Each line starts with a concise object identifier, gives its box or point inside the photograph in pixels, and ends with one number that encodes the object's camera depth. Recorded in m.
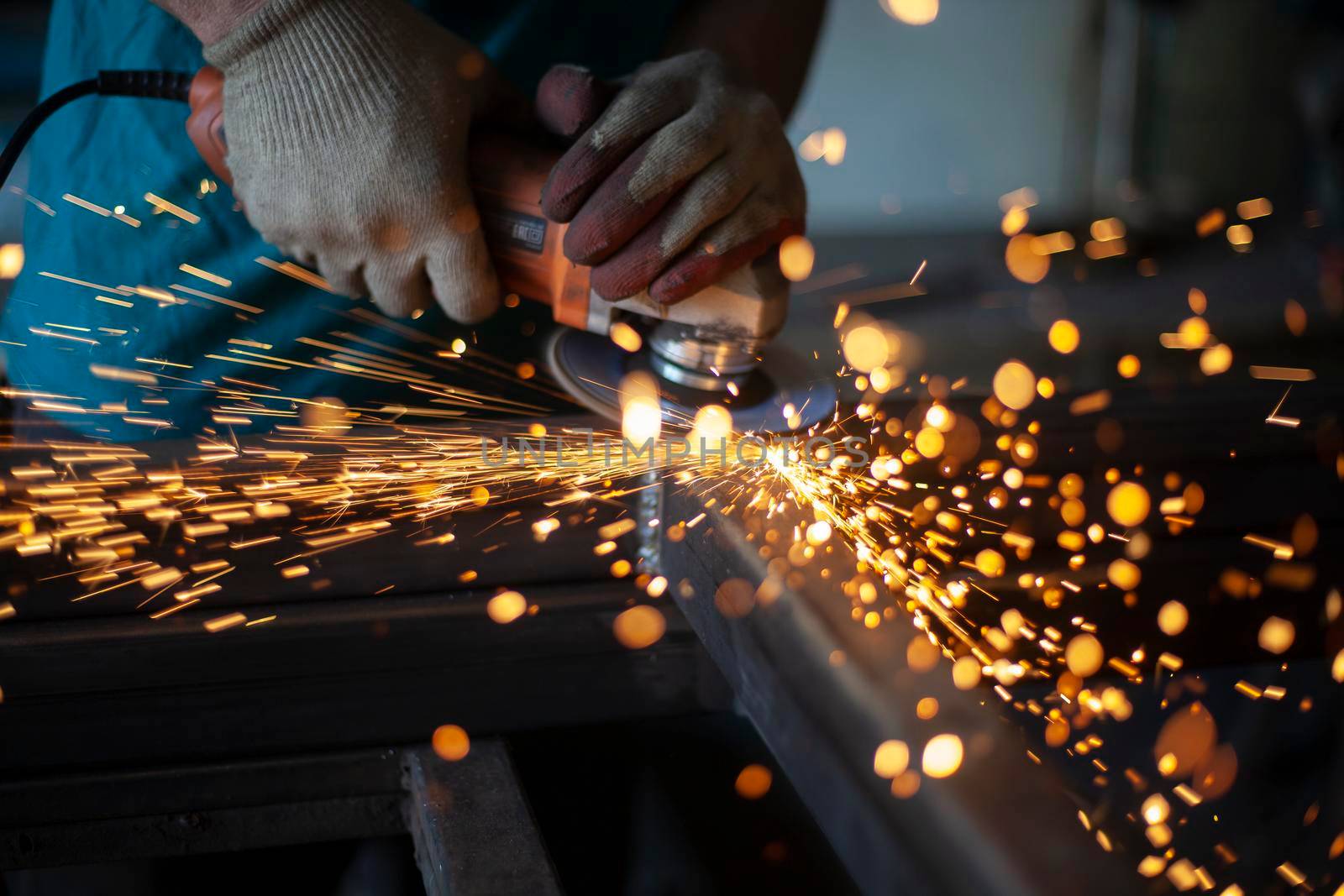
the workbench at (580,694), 0.78
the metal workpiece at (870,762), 0.71
